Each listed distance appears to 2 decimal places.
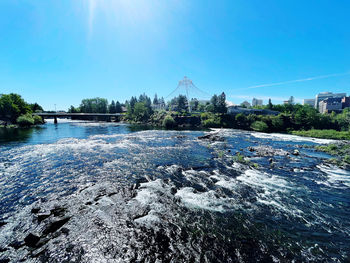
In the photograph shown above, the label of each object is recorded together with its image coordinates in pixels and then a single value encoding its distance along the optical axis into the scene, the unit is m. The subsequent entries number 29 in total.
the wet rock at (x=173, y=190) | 11.27
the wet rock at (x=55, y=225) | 7.21
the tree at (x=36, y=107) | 118.68
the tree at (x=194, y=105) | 131.38
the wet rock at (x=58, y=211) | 8.40
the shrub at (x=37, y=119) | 73.69
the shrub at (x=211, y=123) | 74.88
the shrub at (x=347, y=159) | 19.45
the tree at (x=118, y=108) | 141.00
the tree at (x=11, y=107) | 64.25
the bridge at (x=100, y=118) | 117.69
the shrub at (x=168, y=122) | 75.50
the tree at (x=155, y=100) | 173.04
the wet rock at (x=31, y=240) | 6.45
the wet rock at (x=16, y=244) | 6.36
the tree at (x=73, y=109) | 146.00
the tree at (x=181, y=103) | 103.56
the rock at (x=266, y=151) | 23.68
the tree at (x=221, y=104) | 86.38
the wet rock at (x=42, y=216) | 8.02
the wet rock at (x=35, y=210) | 8.58
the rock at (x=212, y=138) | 36.85
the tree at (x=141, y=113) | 100.53
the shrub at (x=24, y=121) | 58.84
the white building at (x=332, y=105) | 133.12
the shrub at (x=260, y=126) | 61.81
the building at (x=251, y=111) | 99.13
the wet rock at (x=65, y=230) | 7.20
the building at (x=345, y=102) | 132.75
